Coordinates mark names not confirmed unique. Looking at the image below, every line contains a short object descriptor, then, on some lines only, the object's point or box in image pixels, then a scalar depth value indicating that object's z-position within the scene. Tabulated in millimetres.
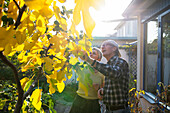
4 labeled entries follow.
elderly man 2189
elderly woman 2707
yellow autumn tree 424
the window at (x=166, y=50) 2797
